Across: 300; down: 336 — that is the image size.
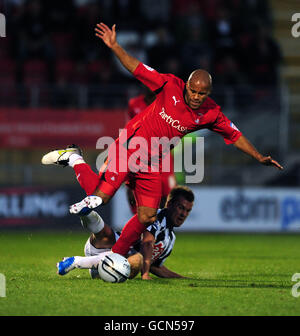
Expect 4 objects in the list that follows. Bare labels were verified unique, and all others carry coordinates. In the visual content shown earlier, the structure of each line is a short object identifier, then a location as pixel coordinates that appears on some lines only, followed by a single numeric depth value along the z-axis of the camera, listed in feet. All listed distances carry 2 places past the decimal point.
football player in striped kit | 48.08
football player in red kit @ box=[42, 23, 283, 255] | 48.75
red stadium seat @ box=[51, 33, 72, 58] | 113.70
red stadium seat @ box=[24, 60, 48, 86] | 104.12
